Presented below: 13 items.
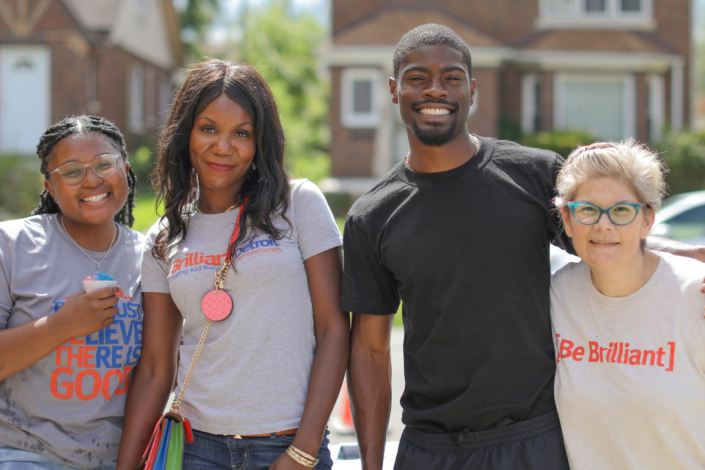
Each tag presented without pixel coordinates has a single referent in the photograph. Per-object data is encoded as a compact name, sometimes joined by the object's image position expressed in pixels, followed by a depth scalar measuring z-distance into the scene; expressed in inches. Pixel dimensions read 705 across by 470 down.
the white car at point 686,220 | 343.3
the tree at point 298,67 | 1184.2
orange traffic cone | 211.8
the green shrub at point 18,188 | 524.4
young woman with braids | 98.8
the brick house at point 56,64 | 739.4
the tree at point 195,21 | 1195.3
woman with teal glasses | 86.4
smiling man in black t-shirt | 95.3
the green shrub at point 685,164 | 650.2
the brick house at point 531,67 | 703.1
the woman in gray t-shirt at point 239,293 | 97.2
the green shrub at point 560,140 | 661.3
